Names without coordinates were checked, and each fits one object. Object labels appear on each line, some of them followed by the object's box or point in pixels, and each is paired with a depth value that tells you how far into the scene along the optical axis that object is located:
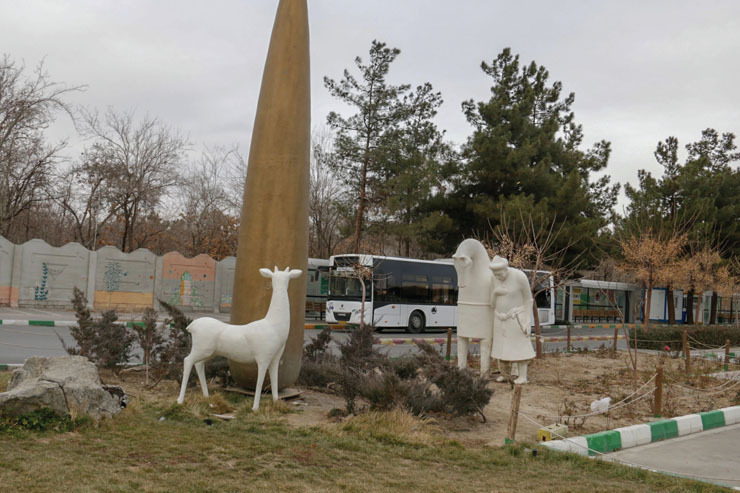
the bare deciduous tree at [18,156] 23.61
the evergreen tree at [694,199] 31.91
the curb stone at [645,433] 6.46
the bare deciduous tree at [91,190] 30.73
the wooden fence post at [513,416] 6.35
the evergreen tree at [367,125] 28.78
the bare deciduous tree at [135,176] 30.75
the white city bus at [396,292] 21.72
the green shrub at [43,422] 5.58
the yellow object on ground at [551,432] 6.60
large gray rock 5.76
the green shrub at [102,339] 9.10
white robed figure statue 9.83
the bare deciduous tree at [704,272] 29.14
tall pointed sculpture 8.22
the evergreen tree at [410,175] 28.28
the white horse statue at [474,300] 10.58
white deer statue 7.44
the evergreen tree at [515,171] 27.98
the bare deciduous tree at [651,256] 22.51
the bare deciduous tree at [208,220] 37.00
